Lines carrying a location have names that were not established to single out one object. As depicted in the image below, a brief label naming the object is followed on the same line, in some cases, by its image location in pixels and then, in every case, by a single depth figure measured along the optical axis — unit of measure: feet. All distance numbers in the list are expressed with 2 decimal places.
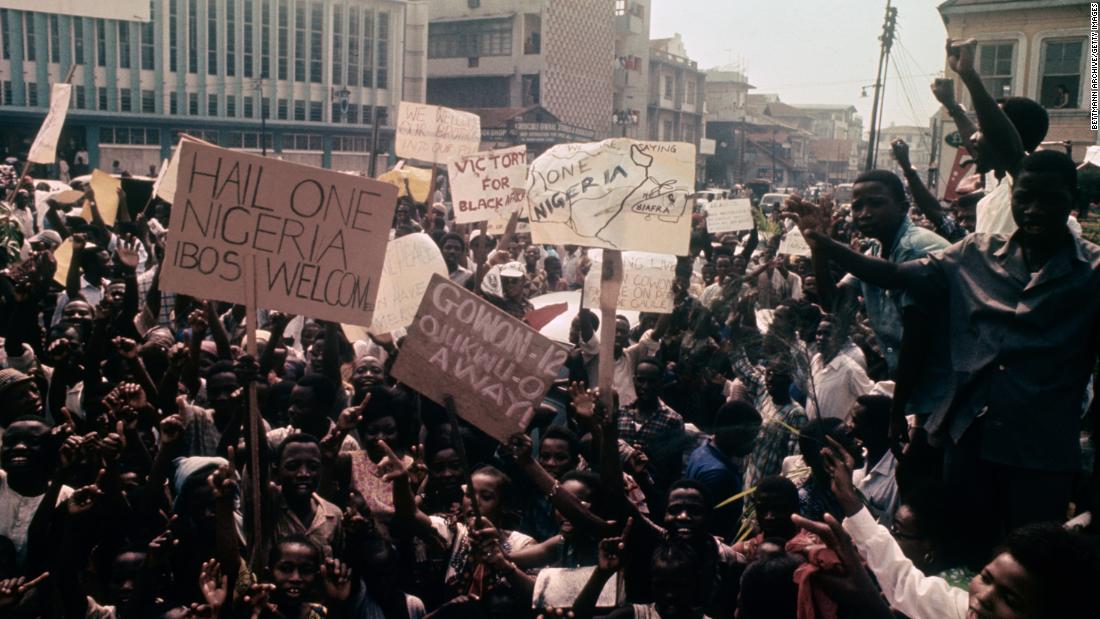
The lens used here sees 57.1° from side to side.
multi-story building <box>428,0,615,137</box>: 187.73
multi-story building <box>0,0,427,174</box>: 156.97
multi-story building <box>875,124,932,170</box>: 405.68
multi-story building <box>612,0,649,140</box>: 216.54
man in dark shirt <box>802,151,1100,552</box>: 10.61
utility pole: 115.24
